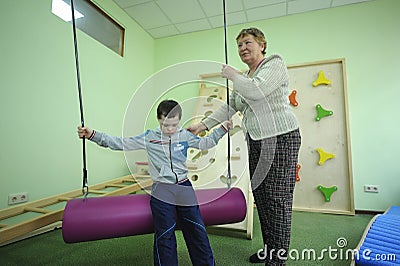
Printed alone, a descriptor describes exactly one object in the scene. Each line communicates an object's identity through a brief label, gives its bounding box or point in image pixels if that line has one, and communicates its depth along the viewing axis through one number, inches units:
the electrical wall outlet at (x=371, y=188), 90.0
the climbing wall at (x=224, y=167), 69.7
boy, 39.5
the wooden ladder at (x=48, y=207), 42.7
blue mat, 38.3
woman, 37.6
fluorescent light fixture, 74.2
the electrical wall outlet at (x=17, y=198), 60.5
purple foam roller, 38.3
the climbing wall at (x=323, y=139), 90.7
